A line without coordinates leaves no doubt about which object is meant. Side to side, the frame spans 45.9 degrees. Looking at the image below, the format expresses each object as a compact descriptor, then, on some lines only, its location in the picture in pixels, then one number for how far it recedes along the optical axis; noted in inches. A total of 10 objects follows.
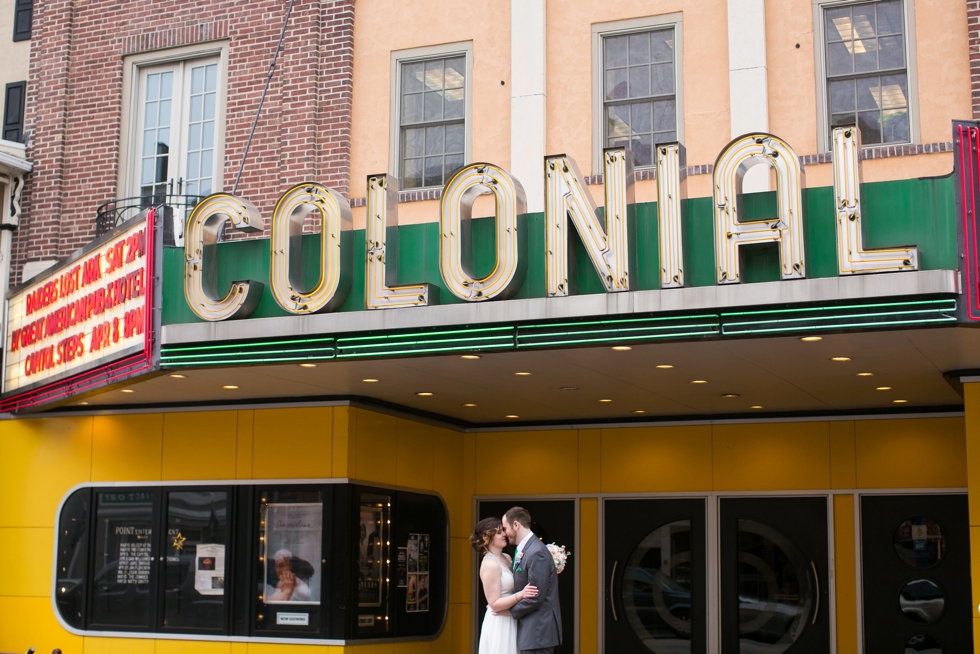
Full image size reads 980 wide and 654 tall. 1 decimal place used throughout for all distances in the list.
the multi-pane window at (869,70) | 506.6
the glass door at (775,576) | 555.2
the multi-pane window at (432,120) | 576.1
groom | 372.8
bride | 373.7
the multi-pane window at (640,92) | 541.6
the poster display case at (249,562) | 519.2
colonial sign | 350.6
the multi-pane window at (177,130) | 620.7
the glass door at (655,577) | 576.4
